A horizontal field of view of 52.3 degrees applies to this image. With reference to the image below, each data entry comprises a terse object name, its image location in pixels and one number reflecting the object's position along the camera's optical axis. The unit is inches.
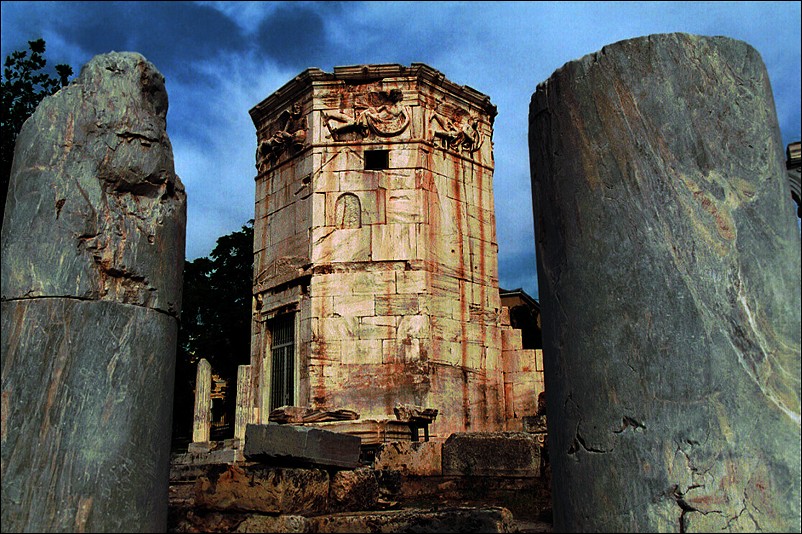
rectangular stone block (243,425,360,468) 268.5
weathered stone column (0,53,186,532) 162.2
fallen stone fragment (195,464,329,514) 224.2
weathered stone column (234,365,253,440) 607.6
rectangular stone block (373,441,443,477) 376.5
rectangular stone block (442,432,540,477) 352.5
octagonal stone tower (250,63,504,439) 549.0
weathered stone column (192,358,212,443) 634.2
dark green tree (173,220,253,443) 938.1
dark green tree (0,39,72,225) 495.2
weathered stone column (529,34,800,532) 140.5
